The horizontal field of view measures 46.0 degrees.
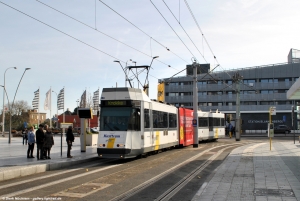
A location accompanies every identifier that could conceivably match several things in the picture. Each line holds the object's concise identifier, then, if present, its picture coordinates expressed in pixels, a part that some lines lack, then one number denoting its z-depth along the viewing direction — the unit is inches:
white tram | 680.4
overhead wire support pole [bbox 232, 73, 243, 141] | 1611.7
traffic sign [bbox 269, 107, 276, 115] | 896.8
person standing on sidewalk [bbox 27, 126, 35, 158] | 704.3
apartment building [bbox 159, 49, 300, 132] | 2839.6
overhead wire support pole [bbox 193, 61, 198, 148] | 1151.6
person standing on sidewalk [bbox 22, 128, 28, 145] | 1271.5
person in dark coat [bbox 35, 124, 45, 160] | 682.2
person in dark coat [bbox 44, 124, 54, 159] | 699.1
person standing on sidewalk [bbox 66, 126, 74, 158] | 731.5
